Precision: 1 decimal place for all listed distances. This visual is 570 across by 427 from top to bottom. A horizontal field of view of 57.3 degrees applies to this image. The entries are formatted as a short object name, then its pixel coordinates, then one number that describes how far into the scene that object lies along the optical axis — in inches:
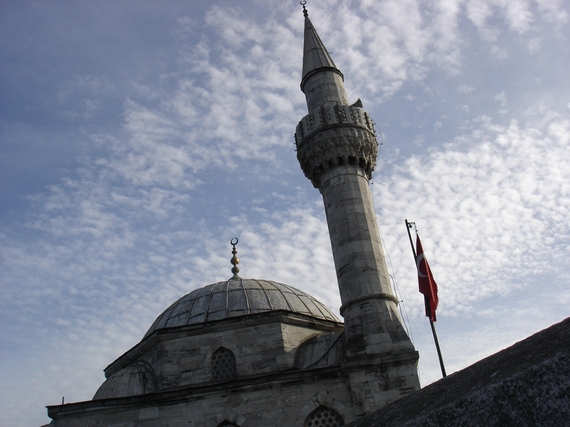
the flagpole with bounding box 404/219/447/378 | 390.6
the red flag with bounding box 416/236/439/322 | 438.8
